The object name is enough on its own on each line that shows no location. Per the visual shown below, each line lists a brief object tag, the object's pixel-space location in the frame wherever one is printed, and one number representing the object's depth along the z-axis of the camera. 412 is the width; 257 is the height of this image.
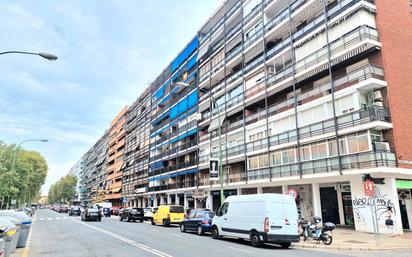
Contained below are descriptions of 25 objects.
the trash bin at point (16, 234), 11.70
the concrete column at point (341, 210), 25.61
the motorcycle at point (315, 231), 15.51
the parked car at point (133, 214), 35.50
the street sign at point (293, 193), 18.92
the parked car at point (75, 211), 54.28
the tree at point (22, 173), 38.76
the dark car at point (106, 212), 53.50
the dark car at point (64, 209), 75.22
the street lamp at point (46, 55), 11.62
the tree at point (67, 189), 153.18
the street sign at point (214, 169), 24.55
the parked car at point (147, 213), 38.47
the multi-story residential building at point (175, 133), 47.88
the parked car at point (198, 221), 20.09
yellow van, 28.28
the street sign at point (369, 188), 14.46
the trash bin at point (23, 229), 13.80
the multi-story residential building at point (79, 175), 162.62
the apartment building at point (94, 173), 109.10
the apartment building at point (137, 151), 68.25
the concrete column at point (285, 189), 30.53
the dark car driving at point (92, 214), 35.47
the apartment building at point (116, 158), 87.31
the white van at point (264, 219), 14.38
